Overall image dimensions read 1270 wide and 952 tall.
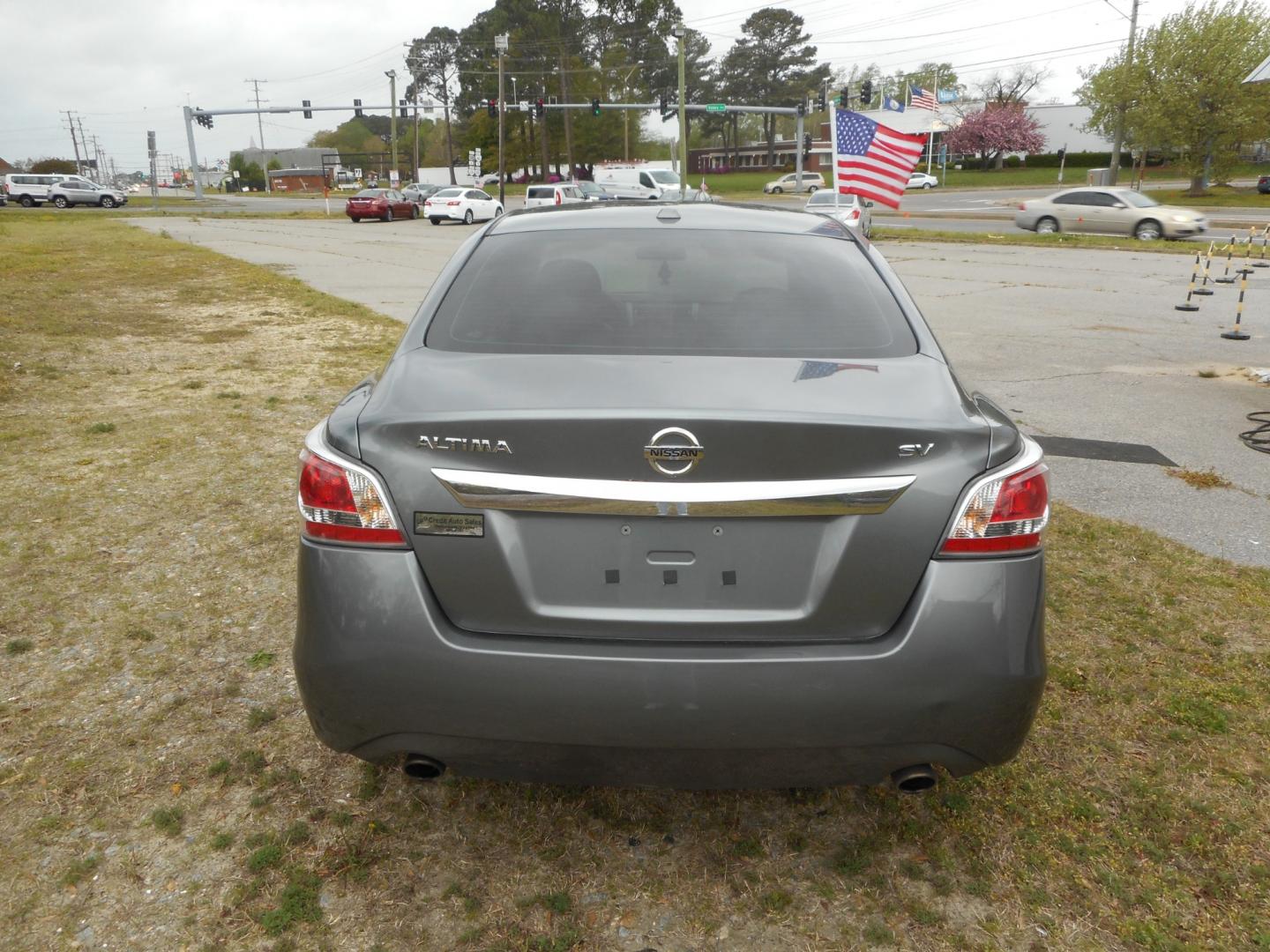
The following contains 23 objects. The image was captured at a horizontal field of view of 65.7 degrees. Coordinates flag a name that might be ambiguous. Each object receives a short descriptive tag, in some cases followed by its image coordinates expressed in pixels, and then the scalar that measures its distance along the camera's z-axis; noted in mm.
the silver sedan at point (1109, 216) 26266
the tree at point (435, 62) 104375
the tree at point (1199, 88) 48781
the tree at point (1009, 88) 93125
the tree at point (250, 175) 129625
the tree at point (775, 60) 90625
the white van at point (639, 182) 41562
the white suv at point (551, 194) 37625
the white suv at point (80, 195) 57406
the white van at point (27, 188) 57781
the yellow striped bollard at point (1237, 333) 10711
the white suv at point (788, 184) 65113
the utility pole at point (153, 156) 67369
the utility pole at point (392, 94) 69538
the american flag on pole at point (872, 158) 13406
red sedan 41281
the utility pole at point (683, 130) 44781
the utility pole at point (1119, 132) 52131
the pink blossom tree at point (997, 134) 83812
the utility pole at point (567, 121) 79431
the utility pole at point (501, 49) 48556
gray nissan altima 2135
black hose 6621
